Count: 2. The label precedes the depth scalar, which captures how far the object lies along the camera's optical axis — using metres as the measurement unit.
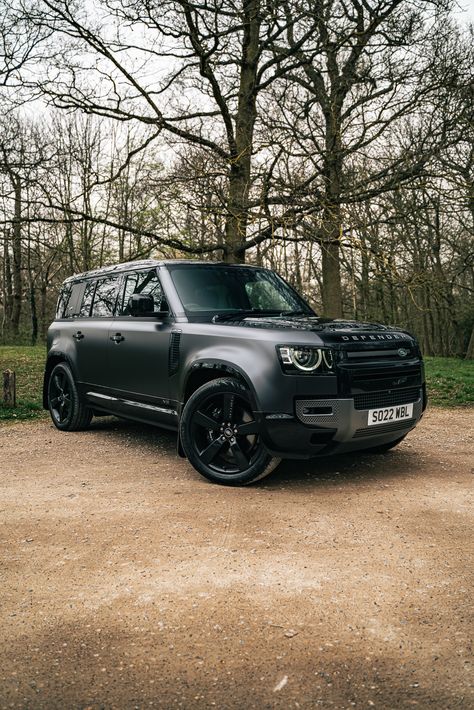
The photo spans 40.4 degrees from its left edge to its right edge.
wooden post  9.73
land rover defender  4.73
